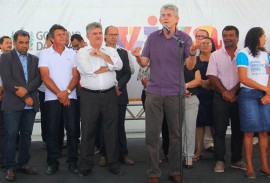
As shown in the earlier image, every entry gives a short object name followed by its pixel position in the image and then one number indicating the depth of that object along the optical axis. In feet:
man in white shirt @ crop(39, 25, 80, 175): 12.02
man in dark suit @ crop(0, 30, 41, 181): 11.71
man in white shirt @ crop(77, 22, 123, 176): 11.84
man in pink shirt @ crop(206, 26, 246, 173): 12.51
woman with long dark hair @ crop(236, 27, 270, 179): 11.51
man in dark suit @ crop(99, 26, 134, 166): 13.07
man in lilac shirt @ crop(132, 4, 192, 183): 10.93
